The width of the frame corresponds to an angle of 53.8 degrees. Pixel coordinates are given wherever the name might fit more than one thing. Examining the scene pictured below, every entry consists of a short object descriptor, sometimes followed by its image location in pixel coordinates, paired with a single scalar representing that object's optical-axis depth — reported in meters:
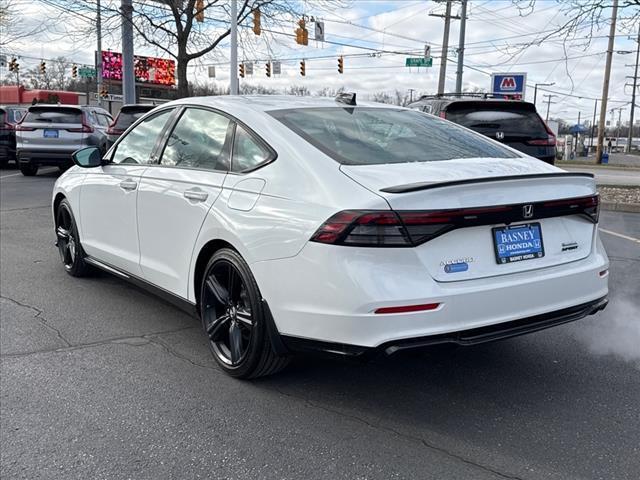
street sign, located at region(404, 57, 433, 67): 30.95
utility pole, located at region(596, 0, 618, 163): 32.03
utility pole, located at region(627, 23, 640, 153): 56.33
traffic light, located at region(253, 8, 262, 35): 19.97
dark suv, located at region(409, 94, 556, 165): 9.09
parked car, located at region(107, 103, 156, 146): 14.24
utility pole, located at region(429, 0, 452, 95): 30.55
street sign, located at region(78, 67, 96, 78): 40.69
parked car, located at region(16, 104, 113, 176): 14.88
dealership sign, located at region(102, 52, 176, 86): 64.59
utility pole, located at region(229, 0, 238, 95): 18.50
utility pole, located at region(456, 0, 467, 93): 27.69
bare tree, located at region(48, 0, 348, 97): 18.67
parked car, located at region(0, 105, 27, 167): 17.19
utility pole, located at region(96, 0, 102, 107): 18.86
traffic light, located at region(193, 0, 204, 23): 18.70
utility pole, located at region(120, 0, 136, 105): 18.02
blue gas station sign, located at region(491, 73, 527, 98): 22.71
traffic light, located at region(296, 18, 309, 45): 21.02
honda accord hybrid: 2.85
